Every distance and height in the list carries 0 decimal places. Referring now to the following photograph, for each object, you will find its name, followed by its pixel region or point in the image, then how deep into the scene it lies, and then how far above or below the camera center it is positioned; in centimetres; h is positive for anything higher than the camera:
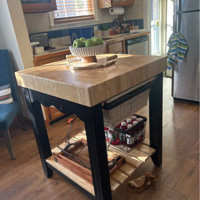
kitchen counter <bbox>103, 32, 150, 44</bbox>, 283 -23
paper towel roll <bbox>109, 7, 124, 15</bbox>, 347 +18
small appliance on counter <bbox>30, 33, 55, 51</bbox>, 249 -9
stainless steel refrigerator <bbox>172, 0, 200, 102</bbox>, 239 -47
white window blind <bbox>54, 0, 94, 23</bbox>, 294 +23
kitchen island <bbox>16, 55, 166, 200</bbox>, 96 -31
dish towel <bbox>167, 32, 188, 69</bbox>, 252 -39
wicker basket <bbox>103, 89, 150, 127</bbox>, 116 -49
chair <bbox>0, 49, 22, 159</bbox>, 199 -45
